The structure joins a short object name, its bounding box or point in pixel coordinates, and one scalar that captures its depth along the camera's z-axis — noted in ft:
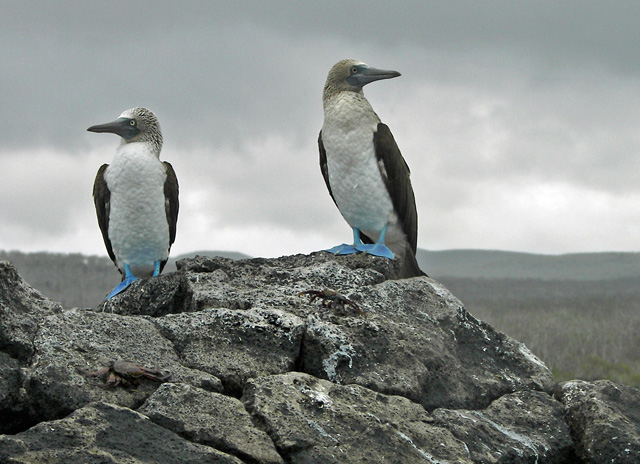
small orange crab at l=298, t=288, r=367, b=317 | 51.67
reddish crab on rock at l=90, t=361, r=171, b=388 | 40.83
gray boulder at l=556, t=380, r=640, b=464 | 48.83
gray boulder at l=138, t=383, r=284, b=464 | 38.24
